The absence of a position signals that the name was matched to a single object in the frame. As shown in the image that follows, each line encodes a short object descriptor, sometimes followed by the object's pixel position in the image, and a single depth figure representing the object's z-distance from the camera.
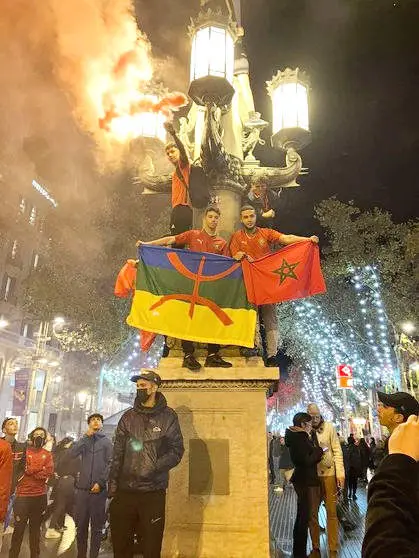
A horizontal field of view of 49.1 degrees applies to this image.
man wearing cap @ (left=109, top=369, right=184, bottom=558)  4.37
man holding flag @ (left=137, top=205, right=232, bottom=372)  6.52
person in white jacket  6.84
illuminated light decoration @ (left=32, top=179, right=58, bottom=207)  42.47
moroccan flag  6.28
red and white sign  18.61
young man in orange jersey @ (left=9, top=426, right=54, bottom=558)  6.96
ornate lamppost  7.00
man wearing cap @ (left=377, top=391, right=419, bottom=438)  2.77
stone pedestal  5.11
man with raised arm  6.87
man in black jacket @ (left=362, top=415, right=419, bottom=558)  1.47
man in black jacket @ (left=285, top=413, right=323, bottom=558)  6.48
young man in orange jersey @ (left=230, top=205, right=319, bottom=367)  6.53
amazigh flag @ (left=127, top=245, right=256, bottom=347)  6.02
